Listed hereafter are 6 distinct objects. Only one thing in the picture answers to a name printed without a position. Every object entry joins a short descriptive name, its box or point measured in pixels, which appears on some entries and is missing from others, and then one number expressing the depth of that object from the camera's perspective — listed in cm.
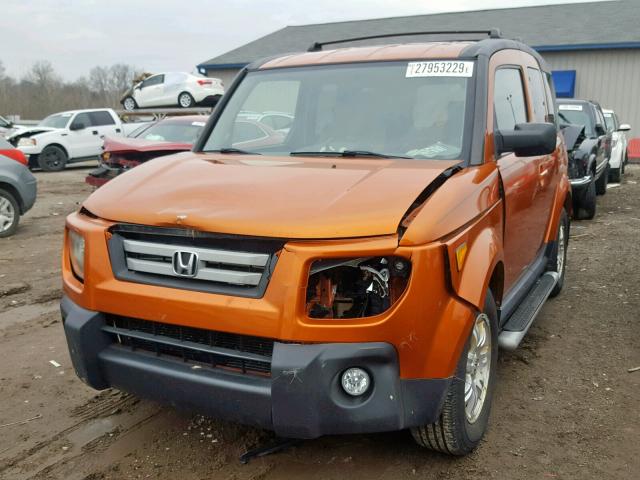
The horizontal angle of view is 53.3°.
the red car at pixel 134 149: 1016
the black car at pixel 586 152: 944
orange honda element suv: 254
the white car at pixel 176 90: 2330
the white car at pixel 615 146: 1469
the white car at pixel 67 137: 1931
